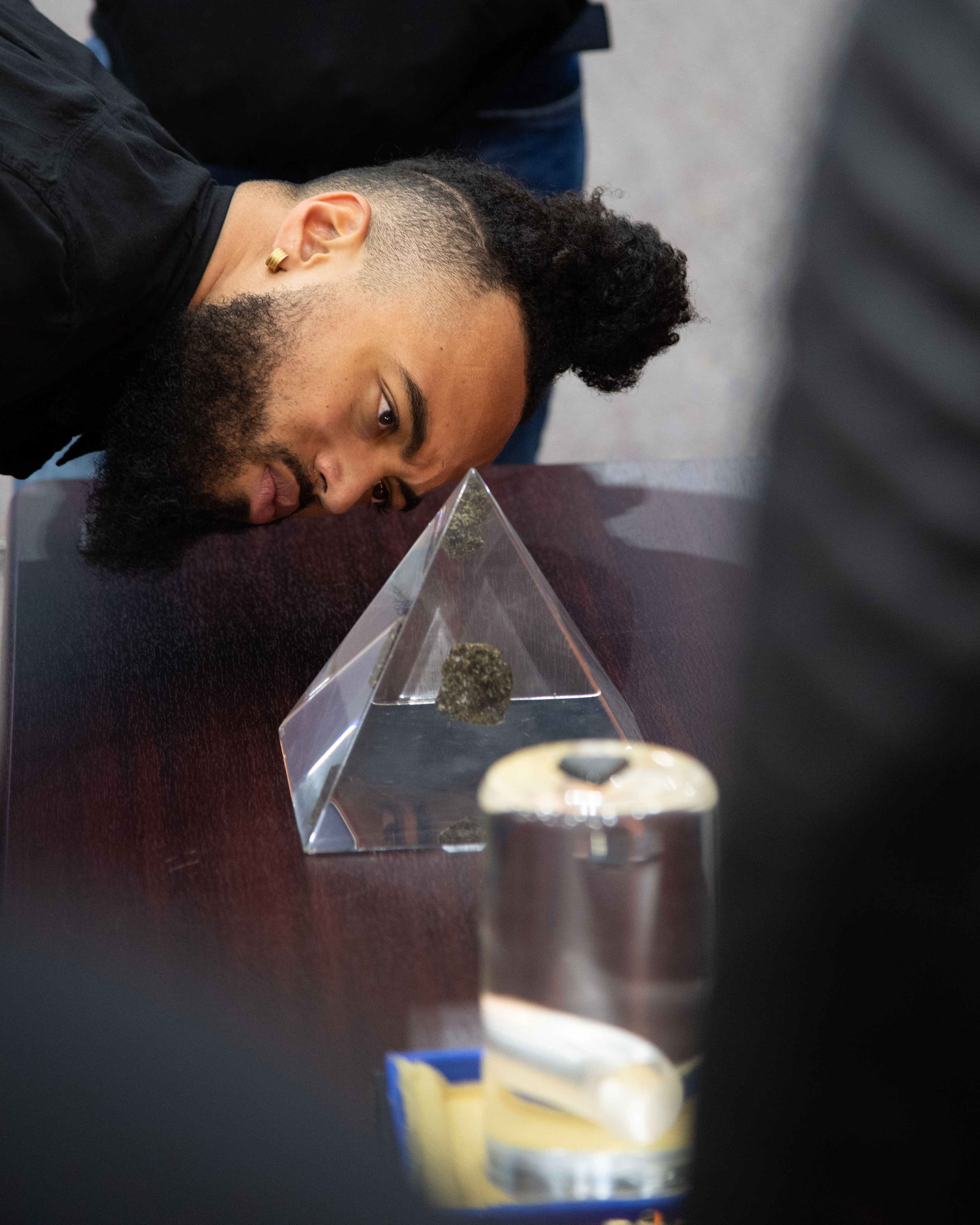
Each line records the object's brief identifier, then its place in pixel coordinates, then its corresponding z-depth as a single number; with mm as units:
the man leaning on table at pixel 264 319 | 3764
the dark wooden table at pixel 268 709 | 3533
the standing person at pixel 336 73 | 4055
